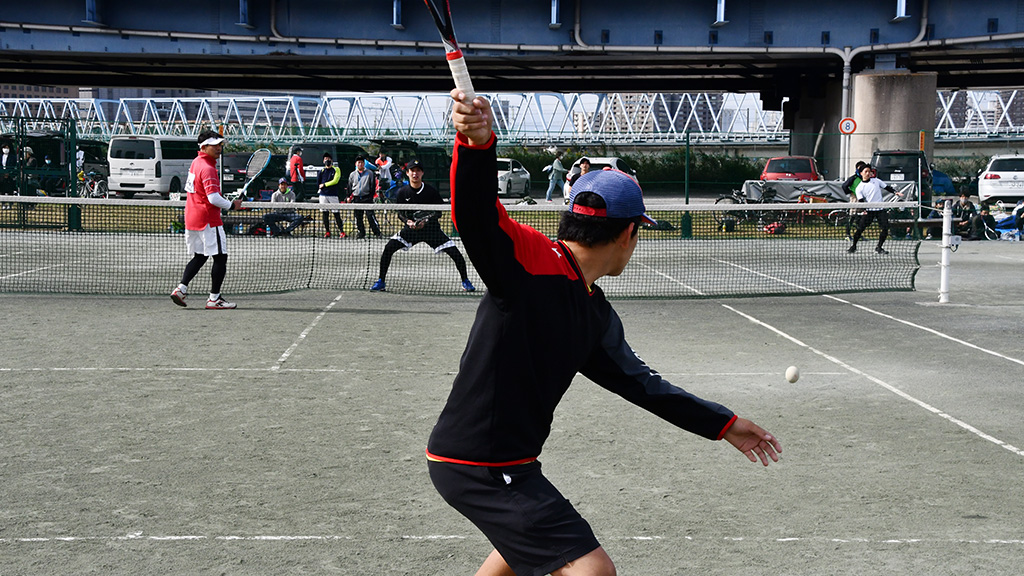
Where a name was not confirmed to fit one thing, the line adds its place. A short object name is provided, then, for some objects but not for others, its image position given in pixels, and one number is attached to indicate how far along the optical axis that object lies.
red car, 28.41
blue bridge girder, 32.81
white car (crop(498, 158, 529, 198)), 36.59
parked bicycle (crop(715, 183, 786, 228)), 22.00
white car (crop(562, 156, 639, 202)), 21.86
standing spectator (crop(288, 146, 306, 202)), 27.11
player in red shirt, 11.38
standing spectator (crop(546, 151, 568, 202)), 29.41
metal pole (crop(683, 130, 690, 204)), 24.97
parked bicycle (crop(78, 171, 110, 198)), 28.89
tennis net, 14.78
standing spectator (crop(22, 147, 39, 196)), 24.22
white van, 33.53
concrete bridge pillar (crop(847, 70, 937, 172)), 33.31
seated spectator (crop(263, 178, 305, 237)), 21.12
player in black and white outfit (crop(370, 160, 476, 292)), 13.97
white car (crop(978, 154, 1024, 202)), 29.75
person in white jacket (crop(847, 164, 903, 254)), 19.06
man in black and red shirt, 2.77
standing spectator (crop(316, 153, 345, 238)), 25.20
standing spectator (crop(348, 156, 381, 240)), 24.39
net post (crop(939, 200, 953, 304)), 13.02
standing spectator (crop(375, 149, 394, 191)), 26.67
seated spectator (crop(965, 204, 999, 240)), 24.58
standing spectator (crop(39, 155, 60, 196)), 25.09
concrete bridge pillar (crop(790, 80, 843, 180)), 30.30
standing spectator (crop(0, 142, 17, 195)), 24.22
